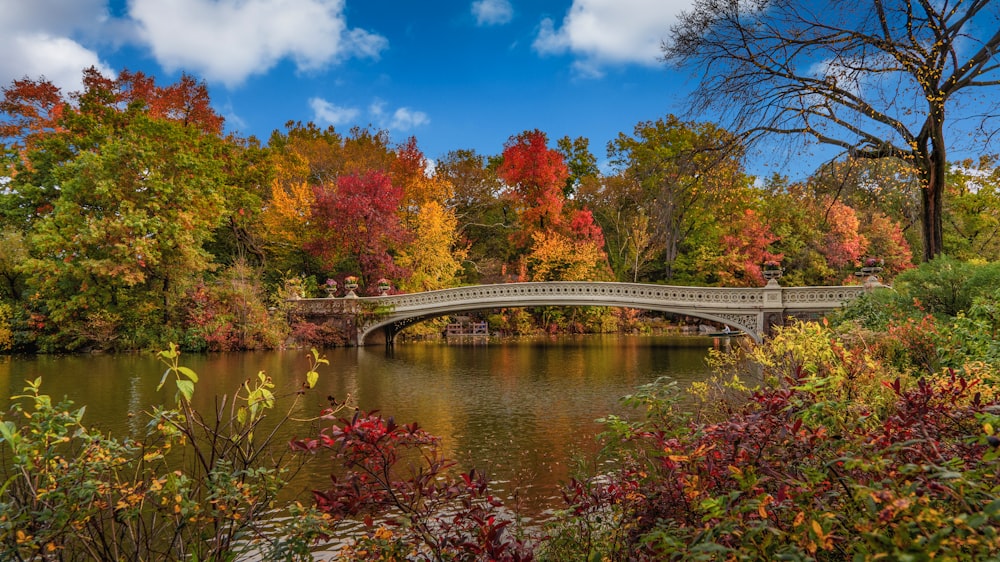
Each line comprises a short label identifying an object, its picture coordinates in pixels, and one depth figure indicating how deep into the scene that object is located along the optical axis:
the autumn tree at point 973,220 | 20.31
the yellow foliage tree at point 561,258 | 29.19
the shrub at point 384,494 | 2.39
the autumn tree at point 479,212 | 32.34
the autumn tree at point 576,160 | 35.47
